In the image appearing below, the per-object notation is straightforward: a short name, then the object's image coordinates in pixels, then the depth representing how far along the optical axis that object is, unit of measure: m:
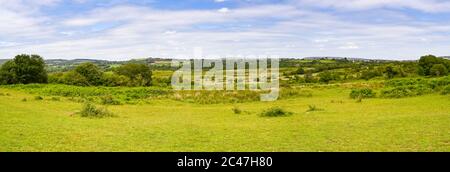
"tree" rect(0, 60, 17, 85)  73.50
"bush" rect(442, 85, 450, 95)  42.91
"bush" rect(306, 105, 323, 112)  33.09
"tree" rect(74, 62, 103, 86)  78.69
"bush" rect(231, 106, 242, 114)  32.12
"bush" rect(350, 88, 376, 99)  45.97
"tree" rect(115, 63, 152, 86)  83.12
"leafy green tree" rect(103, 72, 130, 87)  79.19
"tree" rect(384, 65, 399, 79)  82.99
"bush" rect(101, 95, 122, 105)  41.53
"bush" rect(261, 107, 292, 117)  29.50
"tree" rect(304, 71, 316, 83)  83.88
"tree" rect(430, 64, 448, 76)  75.94
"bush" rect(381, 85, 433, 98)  44.81
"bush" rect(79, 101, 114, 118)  28.88
